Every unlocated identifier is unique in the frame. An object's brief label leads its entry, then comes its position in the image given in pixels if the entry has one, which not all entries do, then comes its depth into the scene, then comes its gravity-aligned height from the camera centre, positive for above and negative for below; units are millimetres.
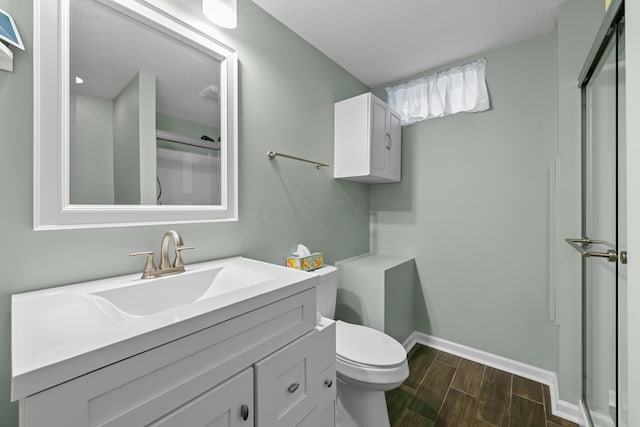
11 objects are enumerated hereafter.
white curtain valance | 1937 +954
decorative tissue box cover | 1584 -308
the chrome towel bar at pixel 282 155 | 1534 +343
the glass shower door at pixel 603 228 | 918 -65
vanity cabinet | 474 -395
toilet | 1209 -759
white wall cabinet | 1895 +556
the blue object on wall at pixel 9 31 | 734 +523
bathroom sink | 454 -252
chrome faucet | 974 -188
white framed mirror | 848 +376
